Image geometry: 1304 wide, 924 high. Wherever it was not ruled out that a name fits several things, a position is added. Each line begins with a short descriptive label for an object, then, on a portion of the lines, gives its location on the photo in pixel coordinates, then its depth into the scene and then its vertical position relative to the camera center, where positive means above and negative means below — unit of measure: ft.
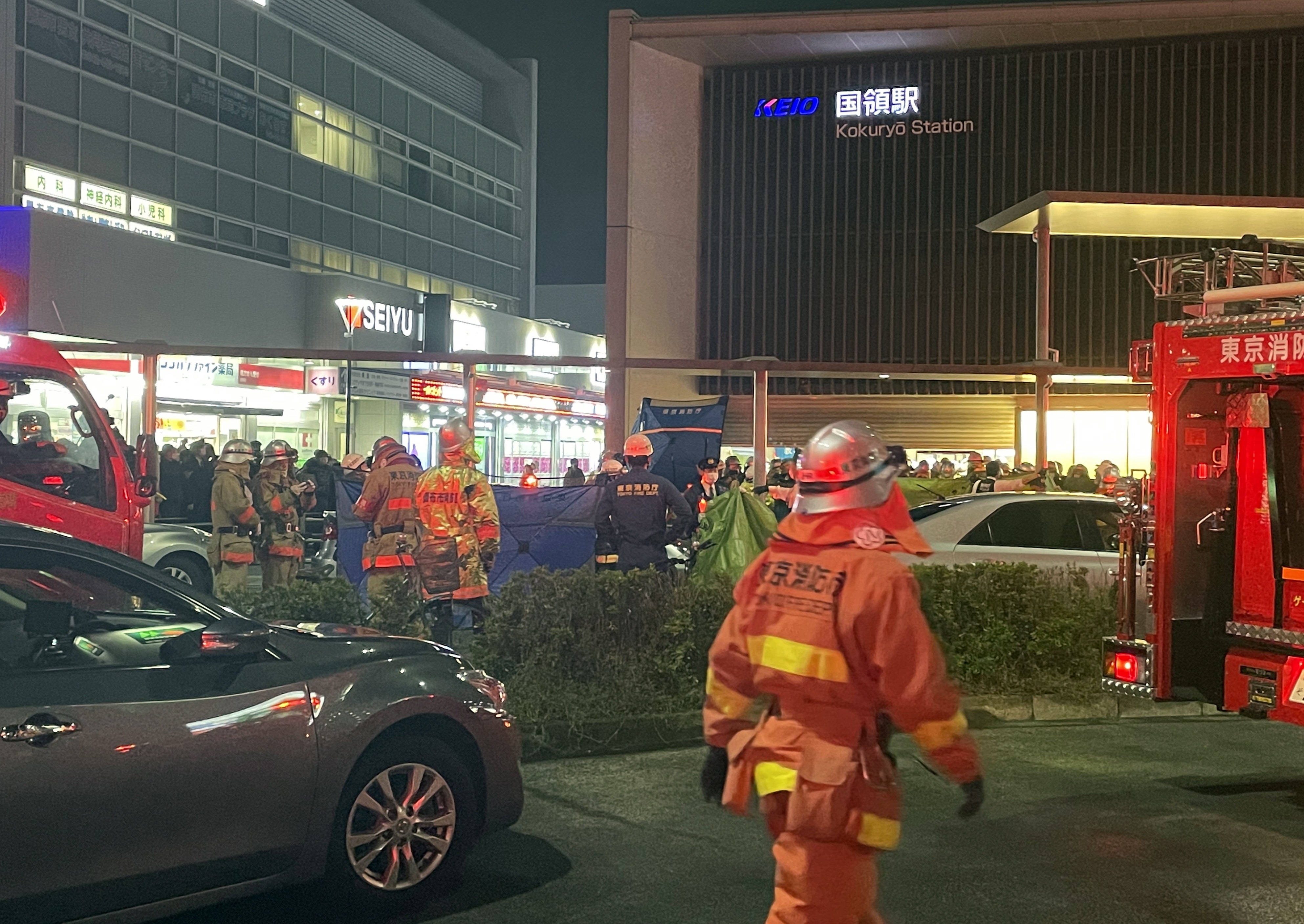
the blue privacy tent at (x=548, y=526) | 40.06 -1.97
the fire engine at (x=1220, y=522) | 22.65 -0.95
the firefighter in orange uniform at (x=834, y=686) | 11.87 -1.98
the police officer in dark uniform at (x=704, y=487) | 42.78 -0.86
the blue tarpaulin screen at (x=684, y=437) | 44.50 +0.72
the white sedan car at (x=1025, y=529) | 34.30 -1.62
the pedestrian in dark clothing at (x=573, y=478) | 48.55 -0.72
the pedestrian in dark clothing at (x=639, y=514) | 33.30 -1.34
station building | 82.28 +17.75
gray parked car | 14.40 -3.44
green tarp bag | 37.78 -1.91
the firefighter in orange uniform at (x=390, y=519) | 32.50 -1.49
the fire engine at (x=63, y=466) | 30.91 -0.35
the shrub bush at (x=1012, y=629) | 31.27 -3.74
